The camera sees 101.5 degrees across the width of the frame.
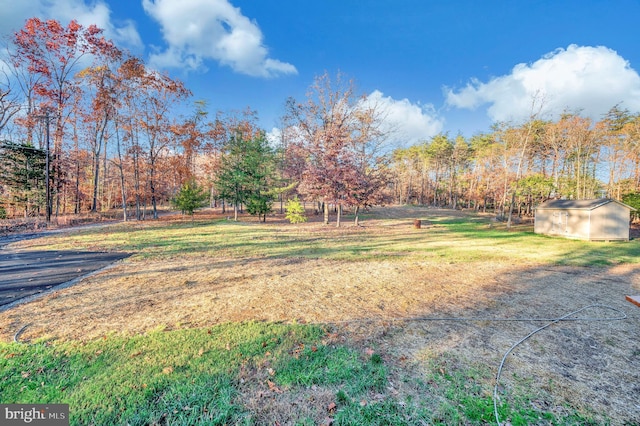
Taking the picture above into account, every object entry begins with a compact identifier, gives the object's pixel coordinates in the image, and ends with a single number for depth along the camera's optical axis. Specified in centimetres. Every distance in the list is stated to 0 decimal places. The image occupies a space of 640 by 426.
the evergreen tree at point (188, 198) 1934
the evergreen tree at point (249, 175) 2017
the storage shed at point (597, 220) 1435
